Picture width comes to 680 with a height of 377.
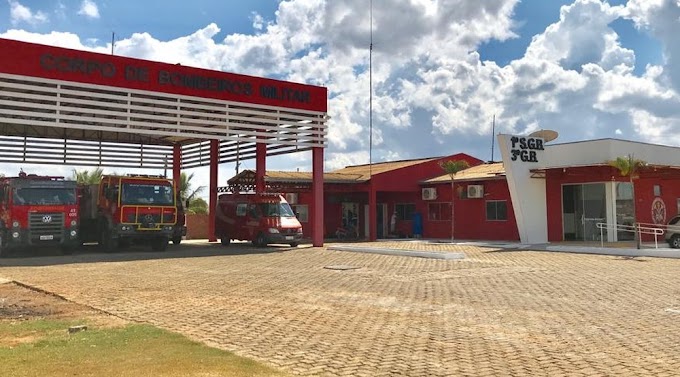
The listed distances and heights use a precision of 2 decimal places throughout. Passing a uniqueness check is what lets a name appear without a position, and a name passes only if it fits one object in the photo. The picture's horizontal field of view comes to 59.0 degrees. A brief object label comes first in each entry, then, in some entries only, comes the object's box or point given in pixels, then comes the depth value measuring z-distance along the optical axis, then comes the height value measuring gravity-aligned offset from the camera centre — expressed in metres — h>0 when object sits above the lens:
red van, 25.77 +0.03
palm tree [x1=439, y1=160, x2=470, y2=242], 29.58 +2.64
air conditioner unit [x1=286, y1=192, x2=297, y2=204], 35.03 +1.32
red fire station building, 26.97 +1.46
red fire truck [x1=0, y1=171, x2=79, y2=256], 20.20 +0.35
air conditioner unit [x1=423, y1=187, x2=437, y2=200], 33.78 +1.51
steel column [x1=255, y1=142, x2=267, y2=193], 27.81 +2.64
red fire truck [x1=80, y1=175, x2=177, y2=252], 21.84 +0.41
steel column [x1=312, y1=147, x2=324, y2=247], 26.64 +1.09
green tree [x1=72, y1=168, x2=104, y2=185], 37.04 +2.87
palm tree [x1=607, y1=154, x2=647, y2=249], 23.53 +2.13
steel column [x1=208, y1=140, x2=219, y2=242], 30.41 +2.04
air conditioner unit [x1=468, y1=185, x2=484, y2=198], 30.84 +1.47
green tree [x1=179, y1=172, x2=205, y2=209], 38.78 +2.29
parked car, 24.17 -0.63
